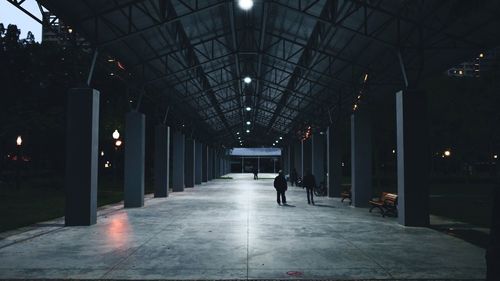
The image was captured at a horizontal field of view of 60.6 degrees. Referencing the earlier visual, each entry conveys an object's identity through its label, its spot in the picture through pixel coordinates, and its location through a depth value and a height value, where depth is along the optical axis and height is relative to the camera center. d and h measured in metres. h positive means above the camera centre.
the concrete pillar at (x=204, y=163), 47.59 +0.12
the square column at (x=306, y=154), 37.47 +0.83
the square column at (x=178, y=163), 31.39 +0.08
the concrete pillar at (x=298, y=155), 44.60 +0.94
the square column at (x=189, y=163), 36.97 +0.09
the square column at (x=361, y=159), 20.41 +0.23
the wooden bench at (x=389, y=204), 16.18 -1.57
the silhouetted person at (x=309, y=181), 21.08 -0.85
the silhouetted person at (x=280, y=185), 21.11 -1.04
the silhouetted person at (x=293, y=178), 37.97 -1.34
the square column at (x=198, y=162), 41.91 +0.21
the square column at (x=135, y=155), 20.06 +0.44
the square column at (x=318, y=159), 32.12 +0.37
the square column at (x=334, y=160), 25.54 +0.23
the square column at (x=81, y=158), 13.65 +0.20
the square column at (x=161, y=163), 25.88 +0.07
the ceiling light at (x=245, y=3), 14.65 +5.54
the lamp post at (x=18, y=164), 26.95 +0.02
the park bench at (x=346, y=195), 22.01 -1.61
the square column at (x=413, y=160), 13.78 +0.12
